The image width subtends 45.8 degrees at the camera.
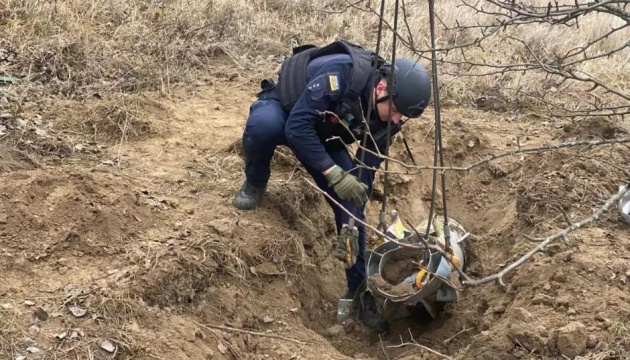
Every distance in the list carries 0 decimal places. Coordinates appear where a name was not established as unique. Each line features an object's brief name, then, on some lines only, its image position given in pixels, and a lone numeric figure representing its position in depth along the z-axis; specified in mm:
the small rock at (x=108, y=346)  3270
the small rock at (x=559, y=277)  3857
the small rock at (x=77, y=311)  3415
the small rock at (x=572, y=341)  3346
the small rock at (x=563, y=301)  3680
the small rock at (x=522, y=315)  3629
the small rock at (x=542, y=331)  3477
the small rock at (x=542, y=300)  3746
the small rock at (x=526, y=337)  3453
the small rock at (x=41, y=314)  3350
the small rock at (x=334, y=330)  4418
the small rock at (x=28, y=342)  3173
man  3977
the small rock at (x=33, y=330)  3249
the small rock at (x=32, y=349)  3145
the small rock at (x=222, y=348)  3627
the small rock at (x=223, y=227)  4320
